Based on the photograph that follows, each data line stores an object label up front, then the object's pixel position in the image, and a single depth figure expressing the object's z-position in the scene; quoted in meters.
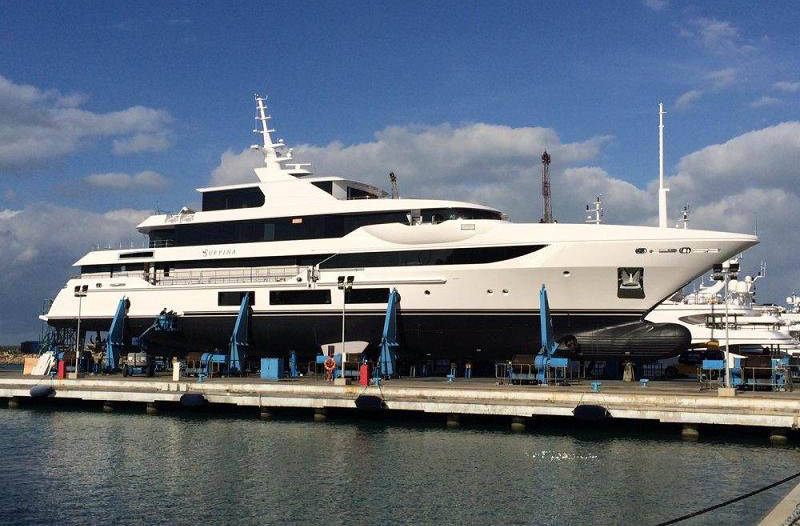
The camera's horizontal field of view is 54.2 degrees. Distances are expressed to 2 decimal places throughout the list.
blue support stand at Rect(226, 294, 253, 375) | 38.70
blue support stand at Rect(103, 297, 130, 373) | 42.09
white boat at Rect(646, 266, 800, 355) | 53.31
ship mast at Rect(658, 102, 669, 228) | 36.28
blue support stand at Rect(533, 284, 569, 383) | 31.52
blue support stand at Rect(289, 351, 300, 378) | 39.00
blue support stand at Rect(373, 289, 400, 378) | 35.06
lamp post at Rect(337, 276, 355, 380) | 34.41
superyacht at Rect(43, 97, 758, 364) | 34.19
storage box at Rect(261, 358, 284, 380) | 36.44
